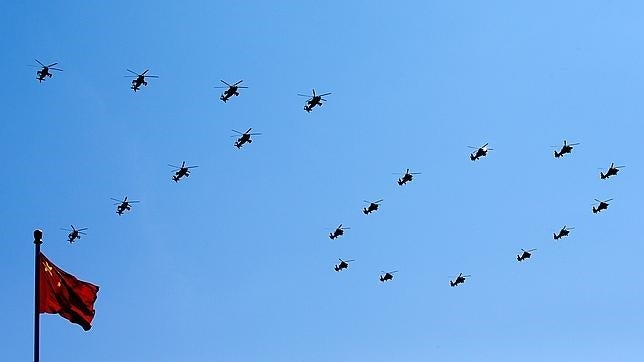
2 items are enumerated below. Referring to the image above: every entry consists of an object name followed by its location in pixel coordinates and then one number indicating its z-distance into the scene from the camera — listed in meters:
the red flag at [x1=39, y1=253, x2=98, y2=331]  37.03
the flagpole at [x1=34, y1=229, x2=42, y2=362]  34.81
